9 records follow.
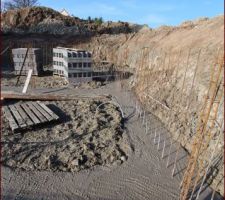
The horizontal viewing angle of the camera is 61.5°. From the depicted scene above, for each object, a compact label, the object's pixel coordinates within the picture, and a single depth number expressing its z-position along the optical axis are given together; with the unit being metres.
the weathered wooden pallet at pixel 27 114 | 5.57
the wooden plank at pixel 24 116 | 5.60
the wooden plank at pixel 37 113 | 5.76
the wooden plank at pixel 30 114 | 5.67
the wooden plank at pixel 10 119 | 5.39
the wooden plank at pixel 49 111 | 5.97
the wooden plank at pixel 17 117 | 5.51
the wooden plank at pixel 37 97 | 7.26
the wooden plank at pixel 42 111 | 5.86
